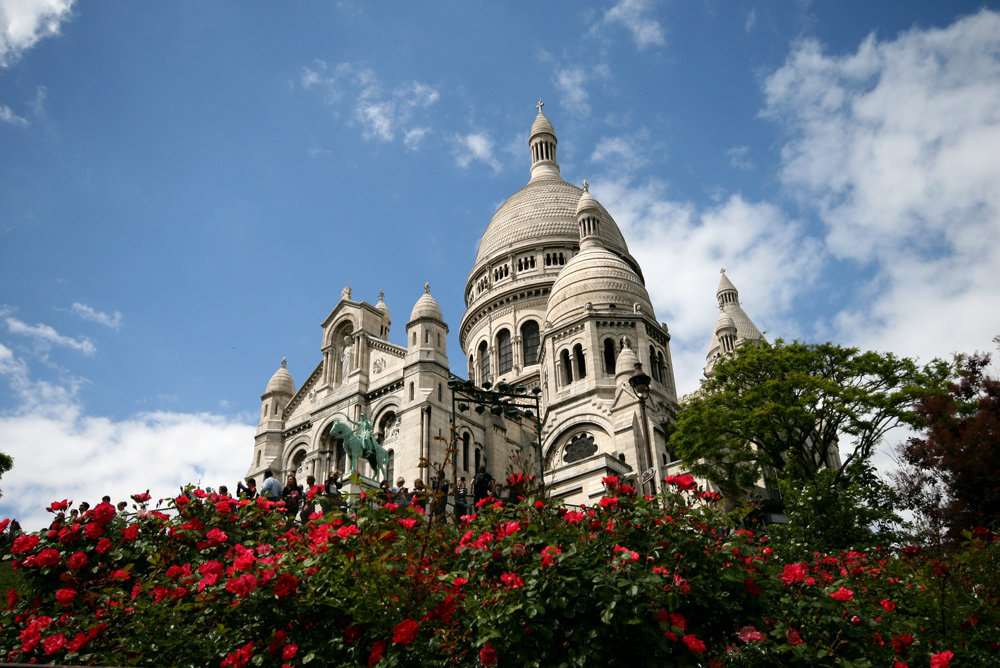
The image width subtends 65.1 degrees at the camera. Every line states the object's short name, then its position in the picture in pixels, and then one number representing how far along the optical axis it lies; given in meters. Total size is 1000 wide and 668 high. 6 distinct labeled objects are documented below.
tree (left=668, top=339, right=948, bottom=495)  29.12
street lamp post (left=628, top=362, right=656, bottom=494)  19.69
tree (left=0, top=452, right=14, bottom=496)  34.97
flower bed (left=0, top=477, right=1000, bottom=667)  7.43
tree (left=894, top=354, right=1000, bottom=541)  22.34
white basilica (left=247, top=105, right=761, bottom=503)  36.56
